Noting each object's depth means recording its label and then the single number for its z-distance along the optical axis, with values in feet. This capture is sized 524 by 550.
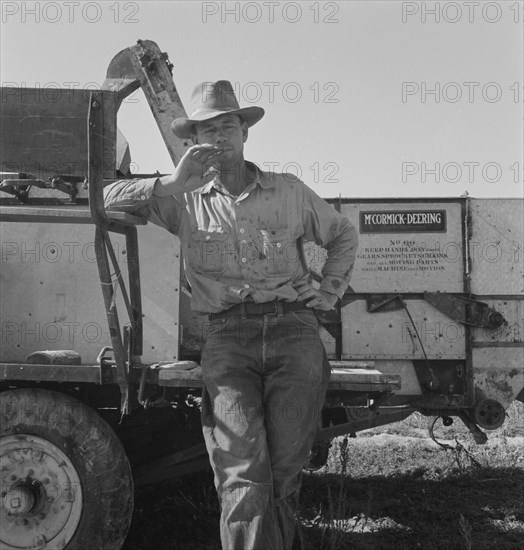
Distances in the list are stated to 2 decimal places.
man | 10.07
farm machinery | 12.38
